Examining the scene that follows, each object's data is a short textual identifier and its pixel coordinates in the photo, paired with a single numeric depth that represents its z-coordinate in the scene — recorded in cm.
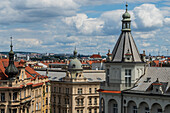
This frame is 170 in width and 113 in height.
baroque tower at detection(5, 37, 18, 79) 7038
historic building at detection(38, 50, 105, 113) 10656
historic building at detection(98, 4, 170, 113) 6384
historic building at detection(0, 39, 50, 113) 6962
